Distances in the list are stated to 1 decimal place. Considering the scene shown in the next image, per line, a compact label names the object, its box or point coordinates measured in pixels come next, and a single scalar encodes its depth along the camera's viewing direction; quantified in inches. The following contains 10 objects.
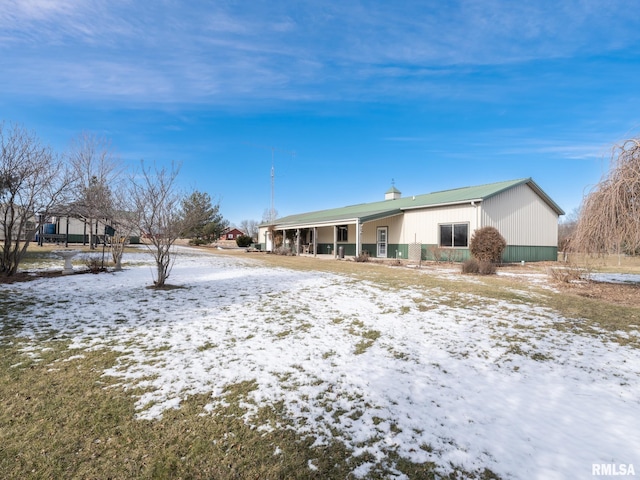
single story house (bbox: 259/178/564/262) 705.0
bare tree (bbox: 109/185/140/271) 439.0
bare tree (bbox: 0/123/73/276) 368.8
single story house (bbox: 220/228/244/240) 3464.8
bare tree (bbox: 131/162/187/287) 348.4
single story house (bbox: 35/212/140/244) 1194.0
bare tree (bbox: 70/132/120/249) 521.0
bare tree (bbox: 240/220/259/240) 3682.8
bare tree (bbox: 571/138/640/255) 317.4
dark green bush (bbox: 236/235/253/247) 1790.1
